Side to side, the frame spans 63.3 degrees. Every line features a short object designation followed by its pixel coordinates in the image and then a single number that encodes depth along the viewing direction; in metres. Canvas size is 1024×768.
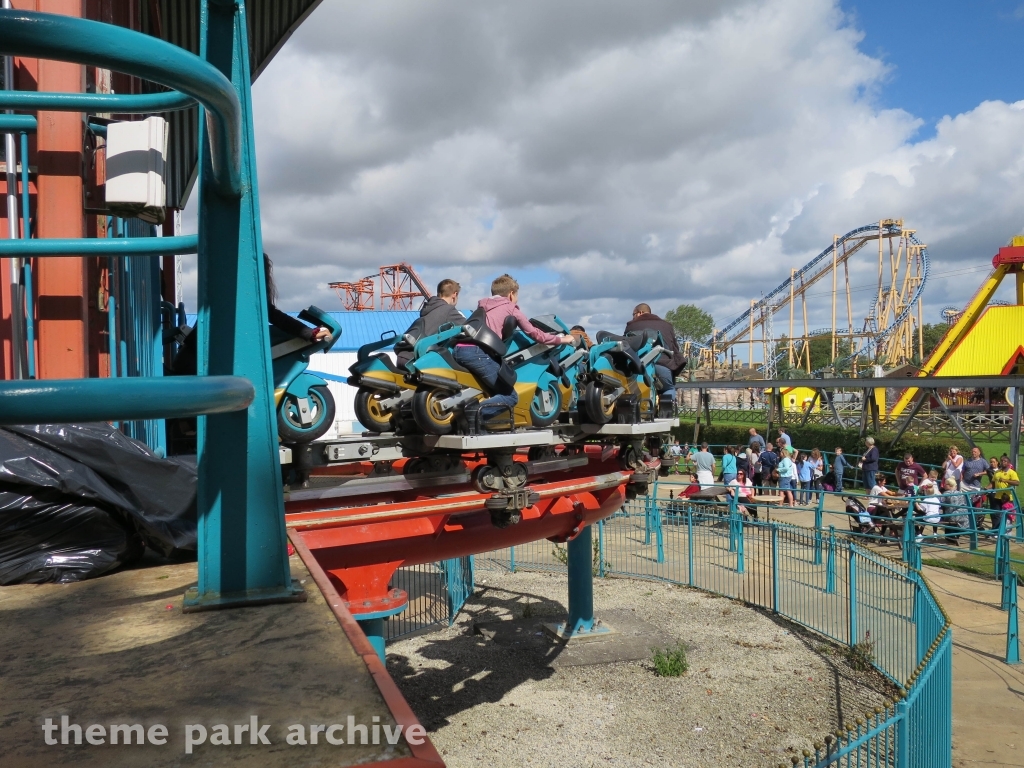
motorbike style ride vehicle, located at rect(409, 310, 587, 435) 5.36
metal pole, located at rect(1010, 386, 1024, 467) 16.95
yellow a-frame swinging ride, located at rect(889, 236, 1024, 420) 28.95
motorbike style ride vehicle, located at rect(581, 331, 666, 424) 6.54
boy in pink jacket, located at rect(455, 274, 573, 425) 5.47
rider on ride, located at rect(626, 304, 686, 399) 7.75
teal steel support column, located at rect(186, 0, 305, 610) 1.90
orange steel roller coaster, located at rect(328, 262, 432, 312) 52.53
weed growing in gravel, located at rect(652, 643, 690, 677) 7.53
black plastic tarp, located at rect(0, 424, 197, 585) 2.27
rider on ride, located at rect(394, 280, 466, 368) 6.39
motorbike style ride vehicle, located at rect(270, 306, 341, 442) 5.04
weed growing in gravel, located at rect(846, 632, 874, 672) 7.68
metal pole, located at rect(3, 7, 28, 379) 3.50
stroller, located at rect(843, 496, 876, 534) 12.47
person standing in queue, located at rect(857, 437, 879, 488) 15.28
